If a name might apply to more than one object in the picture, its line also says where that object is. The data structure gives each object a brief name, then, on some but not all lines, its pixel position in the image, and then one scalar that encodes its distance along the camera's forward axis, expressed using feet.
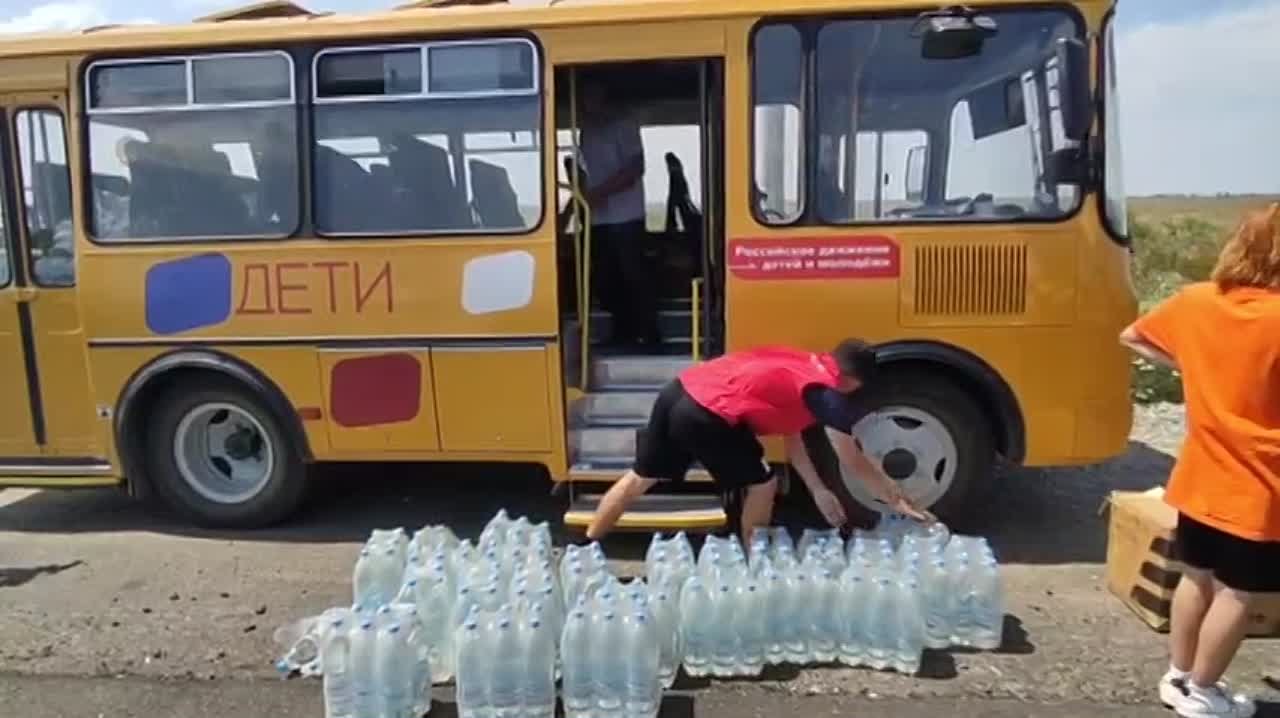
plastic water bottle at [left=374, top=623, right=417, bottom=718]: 12.21
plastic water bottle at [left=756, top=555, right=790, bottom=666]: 13.70
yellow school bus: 17.67
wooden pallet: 14.51
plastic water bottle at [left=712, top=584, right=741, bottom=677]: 13.50
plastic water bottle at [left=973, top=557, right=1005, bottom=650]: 14.17
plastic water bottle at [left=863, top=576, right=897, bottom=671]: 13.64
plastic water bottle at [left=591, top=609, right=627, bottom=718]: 12.17
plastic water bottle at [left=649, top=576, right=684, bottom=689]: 12.76
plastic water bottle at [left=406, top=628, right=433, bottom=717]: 12.48
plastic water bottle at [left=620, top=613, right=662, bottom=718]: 12.16
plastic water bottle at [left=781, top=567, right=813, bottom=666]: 13.80
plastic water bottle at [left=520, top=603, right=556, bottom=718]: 12.18
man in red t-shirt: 15.29
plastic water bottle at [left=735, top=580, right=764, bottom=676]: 13.57
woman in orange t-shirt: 11.18
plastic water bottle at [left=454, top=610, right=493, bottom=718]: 12.05
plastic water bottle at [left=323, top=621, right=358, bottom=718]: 12.21
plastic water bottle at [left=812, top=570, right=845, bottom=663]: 13.89
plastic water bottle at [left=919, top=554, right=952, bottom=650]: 14.10
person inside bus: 21.88
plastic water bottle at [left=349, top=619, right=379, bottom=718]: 12.19
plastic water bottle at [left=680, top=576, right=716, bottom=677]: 13.47
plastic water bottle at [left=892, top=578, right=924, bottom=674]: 13.58
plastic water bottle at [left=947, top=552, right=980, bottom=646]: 14.14
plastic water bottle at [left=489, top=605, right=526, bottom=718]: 12.09
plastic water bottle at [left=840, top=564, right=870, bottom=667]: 13.78
